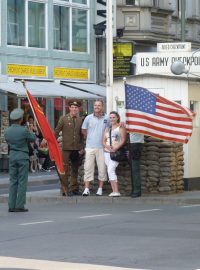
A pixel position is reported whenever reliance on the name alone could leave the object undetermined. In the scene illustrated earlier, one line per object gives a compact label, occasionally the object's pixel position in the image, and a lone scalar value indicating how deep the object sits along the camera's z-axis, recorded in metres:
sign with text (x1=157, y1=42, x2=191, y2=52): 22.80
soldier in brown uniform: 20.64
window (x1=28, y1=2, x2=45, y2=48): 40.22
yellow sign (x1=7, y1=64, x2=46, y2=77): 38.62
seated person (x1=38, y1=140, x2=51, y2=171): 34.81
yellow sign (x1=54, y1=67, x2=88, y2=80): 41.25
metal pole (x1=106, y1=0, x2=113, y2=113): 21.88
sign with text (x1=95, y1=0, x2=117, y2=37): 42.94
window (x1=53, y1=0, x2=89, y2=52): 41.75
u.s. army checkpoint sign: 22.47
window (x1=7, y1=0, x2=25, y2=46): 39.00
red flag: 20.55
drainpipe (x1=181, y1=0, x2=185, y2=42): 37.19
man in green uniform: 18.22
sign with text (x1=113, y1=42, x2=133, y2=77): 41.72
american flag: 20.47
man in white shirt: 20.40
